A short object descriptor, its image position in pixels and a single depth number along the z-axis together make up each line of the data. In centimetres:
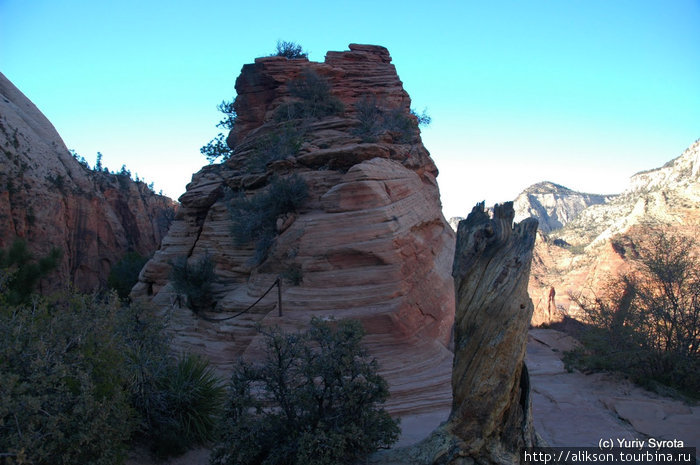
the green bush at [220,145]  2136
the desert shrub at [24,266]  1482
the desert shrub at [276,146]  1320
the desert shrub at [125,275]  2156
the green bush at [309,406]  511
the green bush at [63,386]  408
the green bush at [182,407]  644
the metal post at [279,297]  951
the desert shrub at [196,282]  1181
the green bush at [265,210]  1149
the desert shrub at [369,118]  1340
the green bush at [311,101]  1561
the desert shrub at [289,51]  1969
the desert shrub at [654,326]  875
